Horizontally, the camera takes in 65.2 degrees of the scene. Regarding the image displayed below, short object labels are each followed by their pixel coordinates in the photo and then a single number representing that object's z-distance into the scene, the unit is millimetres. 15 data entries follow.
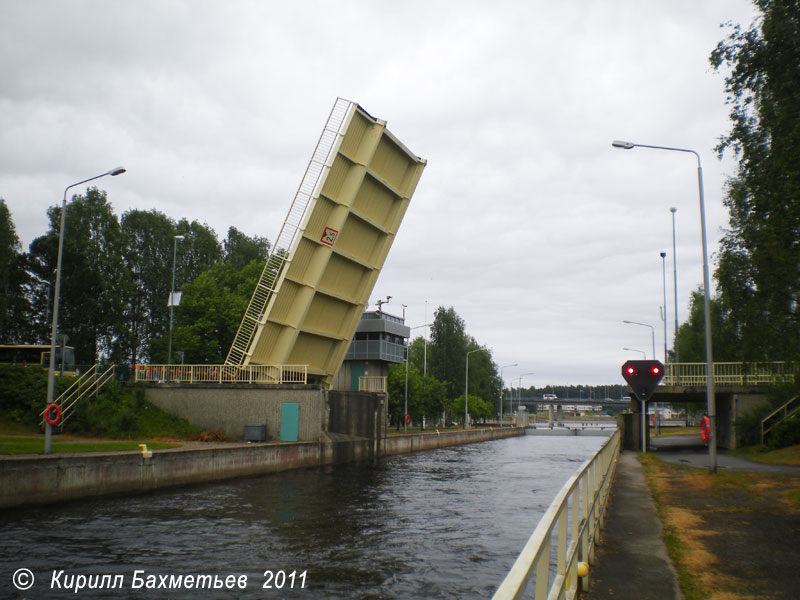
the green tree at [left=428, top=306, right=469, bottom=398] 74625
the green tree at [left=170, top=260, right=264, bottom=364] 42438
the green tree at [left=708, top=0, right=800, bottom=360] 13570
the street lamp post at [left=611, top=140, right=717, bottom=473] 15742
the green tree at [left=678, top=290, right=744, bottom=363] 42372
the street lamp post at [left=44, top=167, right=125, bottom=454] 16789
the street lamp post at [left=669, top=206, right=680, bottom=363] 39469
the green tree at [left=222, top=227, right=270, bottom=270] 57344
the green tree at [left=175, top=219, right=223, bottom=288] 55125
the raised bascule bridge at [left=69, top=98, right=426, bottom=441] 23219
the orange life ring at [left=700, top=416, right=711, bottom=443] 19014
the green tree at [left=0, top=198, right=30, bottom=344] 45312
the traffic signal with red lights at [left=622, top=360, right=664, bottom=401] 14000
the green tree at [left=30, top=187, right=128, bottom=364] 47344
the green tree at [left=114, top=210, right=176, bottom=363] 51188
